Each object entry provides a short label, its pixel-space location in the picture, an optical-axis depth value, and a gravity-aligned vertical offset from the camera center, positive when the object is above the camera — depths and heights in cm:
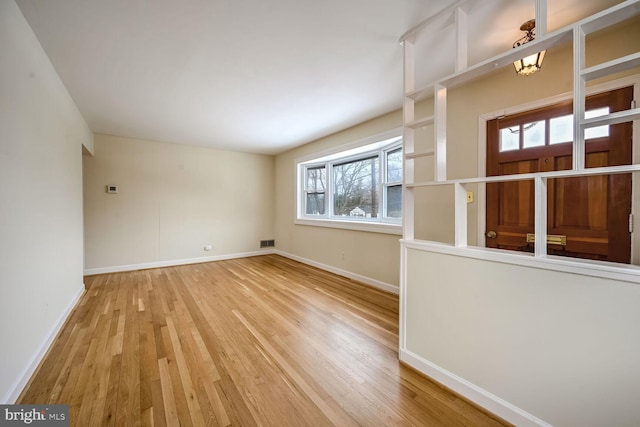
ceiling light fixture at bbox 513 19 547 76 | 185 +112
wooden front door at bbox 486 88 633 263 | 185 +18
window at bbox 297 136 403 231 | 378 +43
